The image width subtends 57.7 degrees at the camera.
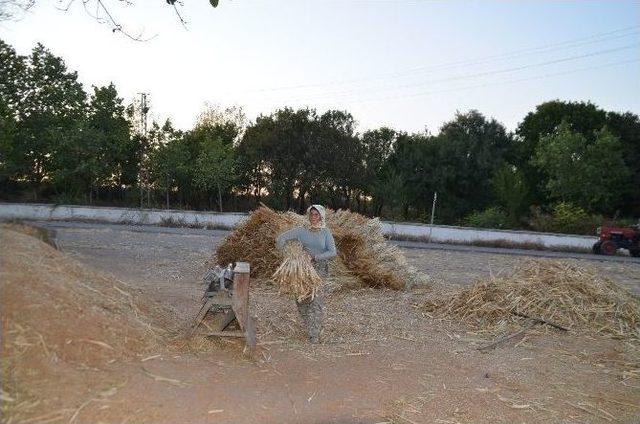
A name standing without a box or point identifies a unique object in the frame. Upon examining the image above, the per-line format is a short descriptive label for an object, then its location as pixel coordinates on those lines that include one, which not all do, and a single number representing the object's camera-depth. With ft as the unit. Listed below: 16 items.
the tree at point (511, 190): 106.11
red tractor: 76.33
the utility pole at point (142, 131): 111.65
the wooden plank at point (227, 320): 20.75
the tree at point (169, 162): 107.96
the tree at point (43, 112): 105.50
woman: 23.11
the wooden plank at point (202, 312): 19.89
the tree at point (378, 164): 112.73
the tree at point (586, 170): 112.27
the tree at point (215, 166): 107.76
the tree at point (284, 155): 111.04
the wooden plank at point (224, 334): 19.64
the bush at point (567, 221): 92.84
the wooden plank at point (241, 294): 20.12
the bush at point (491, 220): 101.71
